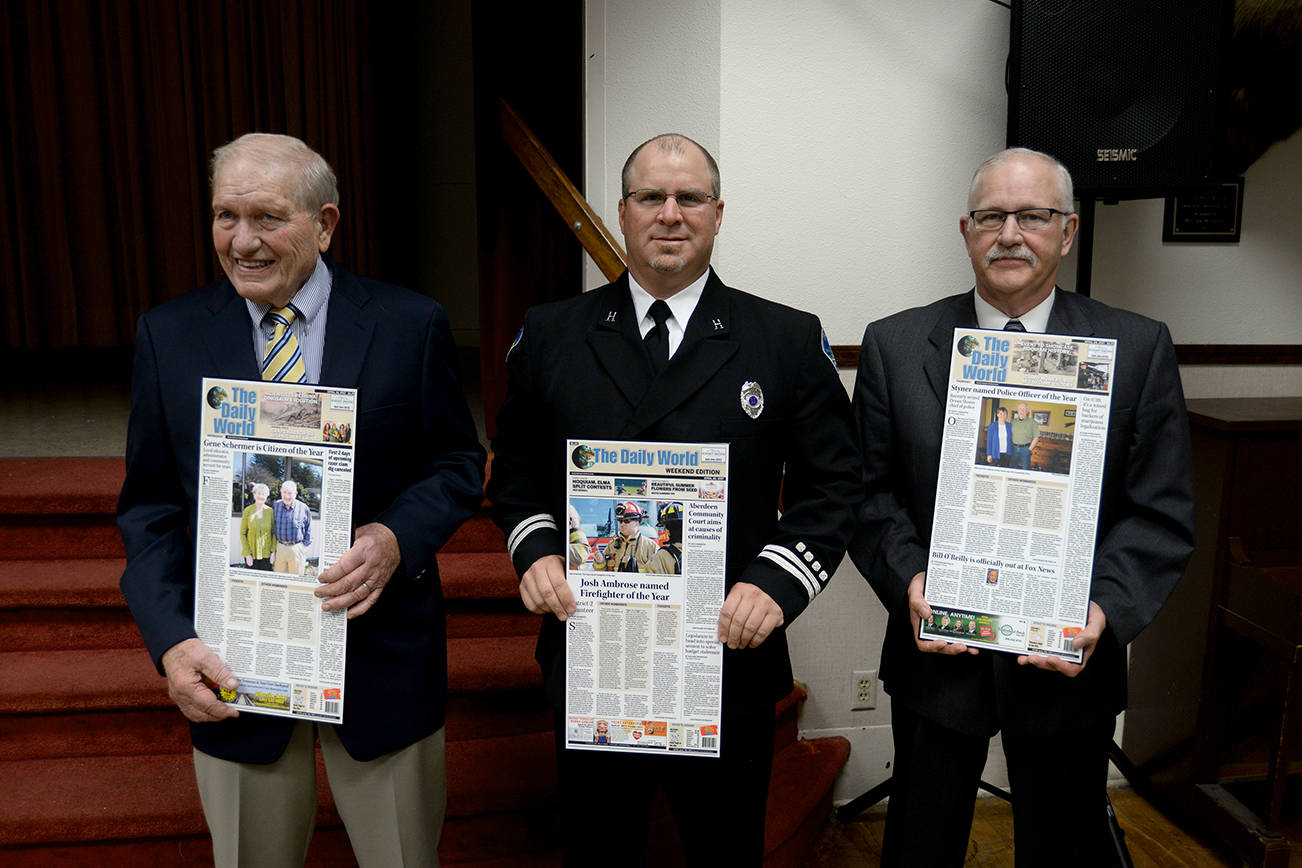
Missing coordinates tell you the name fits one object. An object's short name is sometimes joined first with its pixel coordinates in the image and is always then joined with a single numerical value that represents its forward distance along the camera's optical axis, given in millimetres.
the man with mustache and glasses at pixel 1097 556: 1461
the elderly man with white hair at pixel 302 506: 1314
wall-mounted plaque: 2594
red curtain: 4922
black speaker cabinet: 2041
